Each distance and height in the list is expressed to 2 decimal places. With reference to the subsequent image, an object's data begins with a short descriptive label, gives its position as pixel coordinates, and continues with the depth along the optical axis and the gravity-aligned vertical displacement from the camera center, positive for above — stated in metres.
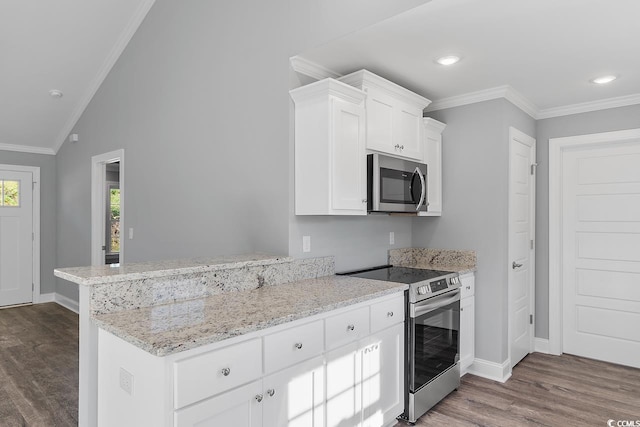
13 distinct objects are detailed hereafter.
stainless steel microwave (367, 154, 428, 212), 2.86 +0.22
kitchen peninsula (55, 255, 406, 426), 1.50 -0.55
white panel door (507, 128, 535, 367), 3.52 -0.27
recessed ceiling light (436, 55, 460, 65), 2.74 +1.06
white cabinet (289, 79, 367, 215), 2.59 +0.42
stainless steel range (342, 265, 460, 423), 2.63 -0.85
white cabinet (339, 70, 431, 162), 2.85 +0.75
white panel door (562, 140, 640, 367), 3.64 -0.36
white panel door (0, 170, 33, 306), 5.72 -0.34
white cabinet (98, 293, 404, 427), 1.48 -0.72
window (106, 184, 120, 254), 7.97 -0.16
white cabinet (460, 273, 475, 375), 3.30 -0.91
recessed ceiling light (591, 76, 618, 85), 3.09 +1.04
